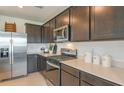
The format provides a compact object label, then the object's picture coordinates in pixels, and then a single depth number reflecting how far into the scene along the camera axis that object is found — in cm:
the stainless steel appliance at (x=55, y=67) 169
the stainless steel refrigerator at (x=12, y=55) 231
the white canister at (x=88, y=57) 149
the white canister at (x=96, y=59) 137
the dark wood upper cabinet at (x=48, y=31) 251
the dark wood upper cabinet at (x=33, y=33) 301
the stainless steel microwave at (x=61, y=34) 171
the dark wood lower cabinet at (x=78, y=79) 90
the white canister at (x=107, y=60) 123
